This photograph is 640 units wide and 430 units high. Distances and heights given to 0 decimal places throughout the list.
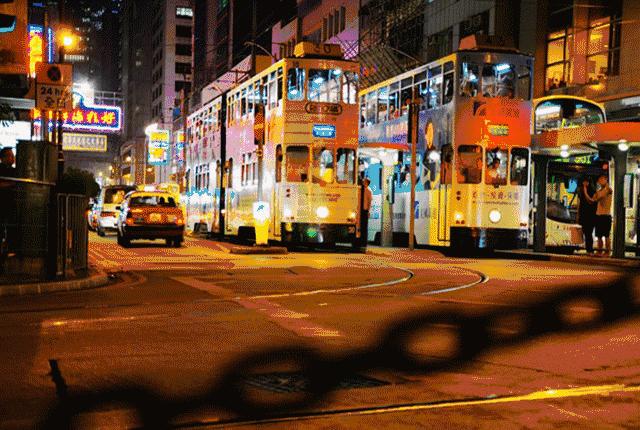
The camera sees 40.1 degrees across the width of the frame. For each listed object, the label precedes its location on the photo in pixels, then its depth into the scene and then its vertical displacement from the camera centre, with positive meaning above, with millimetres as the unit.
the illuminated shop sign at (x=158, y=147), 79375 +5018
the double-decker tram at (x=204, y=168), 32188 +1414
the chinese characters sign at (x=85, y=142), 70750 +4795
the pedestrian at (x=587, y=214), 21234 -73
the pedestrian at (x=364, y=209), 25625 -82
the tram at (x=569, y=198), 26158 +401
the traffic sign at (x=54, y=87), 16938 +2188
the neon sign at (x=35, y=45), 33216 +5979
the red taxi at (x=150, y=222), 26062 -599
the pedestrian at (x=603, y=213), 20625 -43
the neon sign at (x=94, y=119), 61031 +5717
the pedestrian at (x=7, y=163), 14766 +612
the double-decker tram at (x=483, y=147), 22859 +1638
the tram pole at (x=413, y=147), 23859 +1658
